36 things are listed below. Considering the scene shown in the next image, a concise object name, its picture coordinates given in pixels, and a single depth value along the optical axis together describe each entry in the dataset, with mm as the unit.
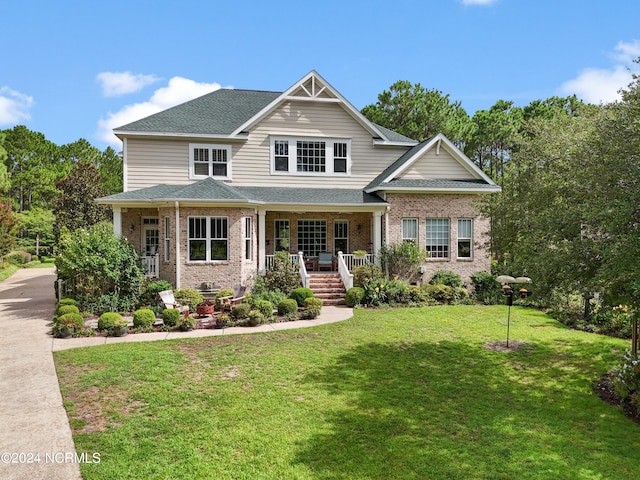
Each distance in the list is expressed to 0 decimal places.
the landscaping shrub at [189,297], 14750
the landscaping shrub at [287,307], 13930
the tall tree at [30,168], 52531
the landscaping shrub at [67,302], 13508
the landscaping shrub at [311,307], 13766
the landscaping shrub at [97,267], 14211
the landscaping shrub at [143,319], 12117
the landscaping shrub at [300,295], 15375
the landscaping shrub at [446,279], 18078
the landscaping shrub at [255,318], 12773
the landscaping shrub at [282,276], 16734
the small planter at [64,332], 11344
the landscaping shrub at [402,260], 17984
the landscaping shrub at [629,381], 7145
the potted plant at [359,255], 18253
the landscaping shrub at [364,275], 17219
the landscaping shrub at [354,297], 16078
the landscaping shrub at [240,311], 13156
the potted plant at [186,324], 12117
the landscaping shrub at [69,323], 11406
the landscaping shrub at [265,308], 13492
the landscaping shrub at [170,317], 12312
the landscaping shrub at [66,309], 12395
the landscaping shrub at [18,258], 34844
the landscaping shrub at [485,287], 17766
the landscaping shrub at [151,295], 14953
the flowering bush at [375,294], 16203
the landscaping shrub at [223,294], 14906
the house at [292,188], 16500
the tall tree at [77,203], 32844
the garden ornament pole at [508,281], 10203
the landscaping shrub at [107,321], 11624
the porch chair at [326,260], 19328
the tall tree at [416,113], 35375
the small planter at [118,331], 11505
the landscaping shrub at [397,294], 16406
